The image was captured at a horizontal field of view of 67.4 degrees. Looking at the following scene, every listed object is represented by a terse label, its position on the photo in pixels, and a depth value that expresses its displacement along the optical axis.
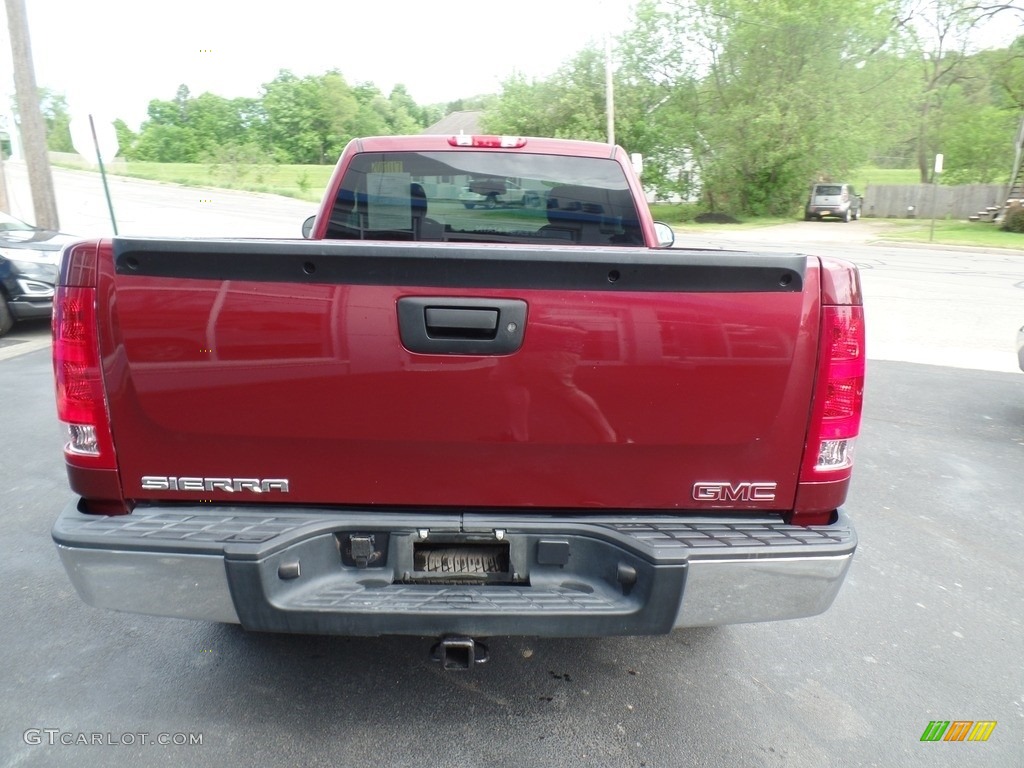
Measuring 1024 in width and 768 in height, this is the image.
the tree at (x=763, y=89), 31.67
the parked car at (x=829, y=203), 33.94
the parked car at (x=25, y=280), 8.98
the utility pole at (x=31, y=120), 12.18
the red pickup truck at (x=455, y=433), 2.11
